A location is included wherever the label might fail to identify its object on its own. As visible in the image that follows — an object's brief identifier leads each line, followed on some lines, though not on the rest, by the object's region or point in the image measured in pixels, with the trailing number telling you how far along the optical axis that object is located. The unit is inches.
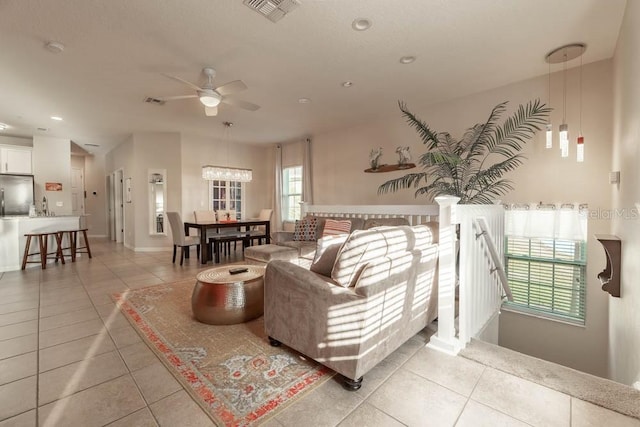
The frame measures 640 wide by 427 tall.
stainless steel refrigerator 227.3
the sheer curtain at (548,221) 128.0
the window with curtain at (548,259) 128.1
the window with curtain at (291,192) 287.1
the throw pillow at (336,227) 170.2
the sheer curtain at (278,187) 289.0
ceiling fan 121.1
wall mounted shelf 186.4
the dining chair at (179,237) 193.3
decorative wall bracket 91.7
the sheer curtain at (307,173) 257.2
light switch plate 101.5
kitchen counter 181.2
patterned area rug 60.4
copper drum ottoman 97.2
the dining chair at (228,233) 208.1
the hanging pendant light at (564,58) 109.7
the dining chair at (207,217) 220.7
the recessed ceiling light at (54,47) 108.7
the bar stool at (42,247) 185.3
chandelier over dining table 216.1
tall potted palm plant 132.0
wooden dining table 192.7
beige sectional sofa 63.2
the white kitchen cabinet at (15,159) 227.9
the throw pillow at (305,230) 186.2
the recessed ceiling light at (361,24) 97.3
